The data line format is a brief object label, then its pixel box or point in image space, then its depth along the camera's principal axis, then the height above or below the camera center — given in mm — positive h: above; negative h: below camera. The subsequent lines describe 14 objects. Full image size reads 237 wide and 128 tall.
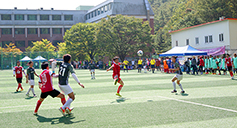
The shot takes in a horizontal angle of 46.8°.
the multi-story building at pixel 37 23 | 84744 +14398
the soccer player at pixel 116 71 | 12242 -245
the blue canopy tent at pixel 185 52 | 29970 +1457
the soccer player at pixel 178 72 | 12578 -339
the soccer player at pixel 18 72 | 15132 -203
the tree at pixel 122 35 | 48406 +5475
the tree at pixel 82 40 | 57544 +5786
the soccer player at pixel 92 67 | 24189 -77
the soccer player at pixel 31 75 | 13100 -339
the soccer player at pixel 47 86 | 8156 -548
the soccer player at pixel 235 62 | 23589 +82
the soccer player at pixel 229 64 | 19591 -29
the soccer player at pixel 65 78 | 7891 -309
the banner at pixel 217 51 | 37375 +1818
